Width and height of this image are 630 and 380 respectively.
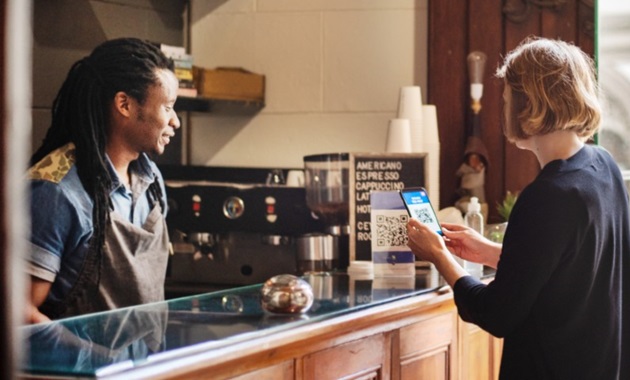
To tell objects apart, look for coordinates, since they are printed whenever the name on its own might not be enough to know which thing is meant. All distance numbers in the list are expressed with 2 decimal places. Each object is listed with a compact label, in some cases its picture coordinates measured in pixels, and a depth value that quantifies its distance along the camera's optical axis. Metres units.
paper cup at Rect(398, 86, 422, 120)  3.71
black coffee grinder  3.40
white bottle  2.92
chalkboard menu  3.09
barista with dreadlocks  2.34
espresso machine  3.72
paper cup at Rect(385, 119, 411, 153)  3.48
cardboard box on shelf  4.11
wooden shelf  4.15
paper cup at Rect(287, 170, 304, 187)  3.99
